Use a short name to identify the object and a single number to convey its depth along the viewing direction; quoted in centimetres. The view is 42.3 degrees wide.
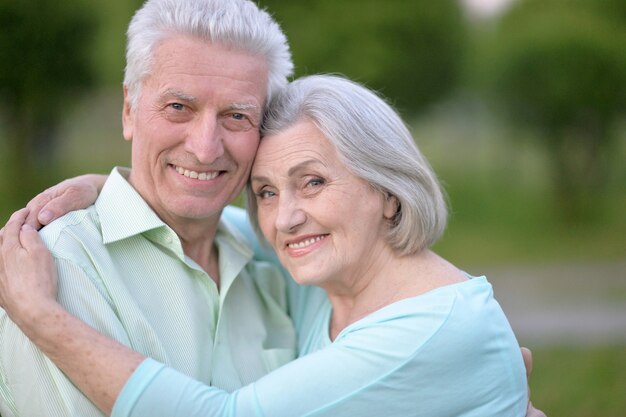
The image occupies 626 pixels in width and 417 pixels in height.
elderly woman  228
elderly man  246
